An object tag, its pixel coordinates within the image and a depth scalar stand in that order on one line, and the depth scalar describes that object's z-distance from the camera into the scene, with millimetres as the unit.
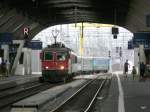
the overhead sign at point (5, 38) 58531
